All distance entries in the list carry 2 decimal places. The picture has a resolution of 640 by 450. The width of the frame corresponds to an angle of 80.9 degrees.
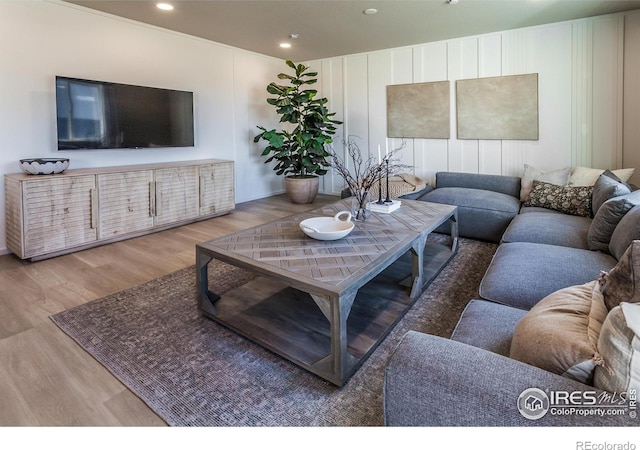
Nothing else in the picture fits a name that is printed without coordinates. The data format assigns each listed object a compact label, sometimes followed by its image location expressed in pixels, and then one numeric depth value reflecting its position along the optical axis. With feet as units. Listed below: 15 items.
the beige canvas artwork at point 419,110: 17.10
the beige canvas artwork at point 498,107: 15.08
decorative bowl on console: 11.01
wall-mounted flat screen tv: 12.09
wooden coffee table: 5.69
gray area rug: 5.06
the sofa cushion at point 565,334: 3.00
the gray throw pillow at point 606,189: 8.72
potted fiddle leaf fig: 18.35
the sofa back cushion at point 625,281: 3.37
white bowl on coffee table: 7.35
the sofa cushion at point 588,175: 11.82
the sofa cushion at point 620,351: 2.60
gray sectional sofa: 2.92
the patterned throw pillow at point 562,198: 11.07
